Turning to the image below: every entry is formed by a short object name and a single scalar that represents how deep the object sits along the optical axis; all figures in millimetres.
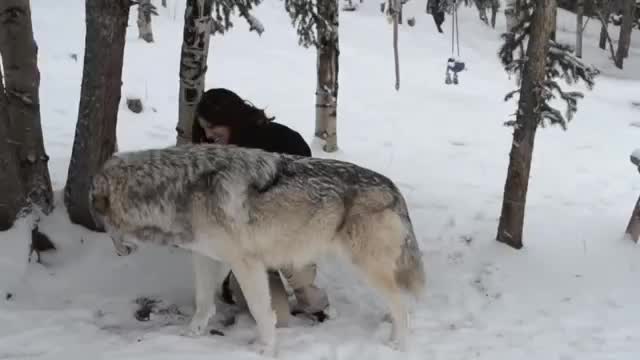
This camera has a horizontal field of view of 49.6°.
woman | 4688
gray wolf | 4195
